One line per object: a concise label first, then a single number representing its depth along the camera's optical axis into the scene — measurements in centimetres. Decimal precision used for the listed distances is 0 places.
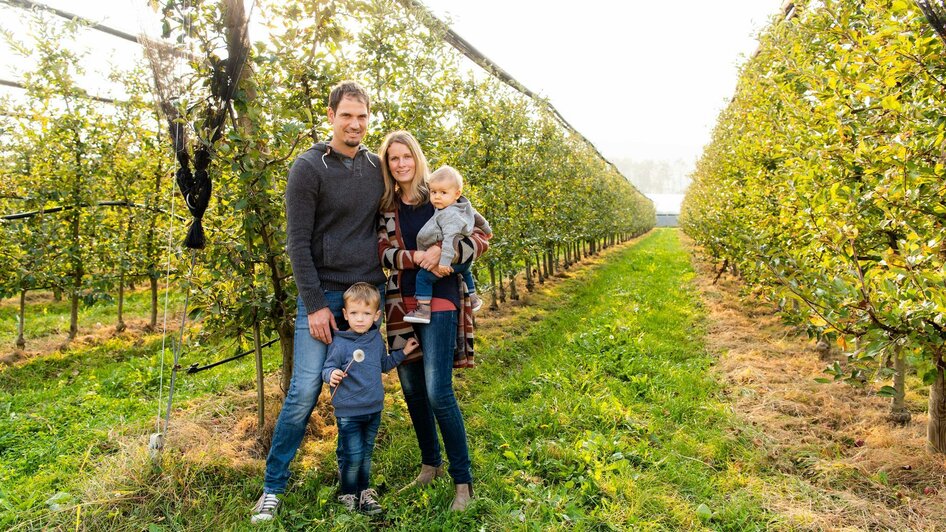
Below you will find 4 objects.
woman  294
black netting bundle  320
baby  289
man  277
